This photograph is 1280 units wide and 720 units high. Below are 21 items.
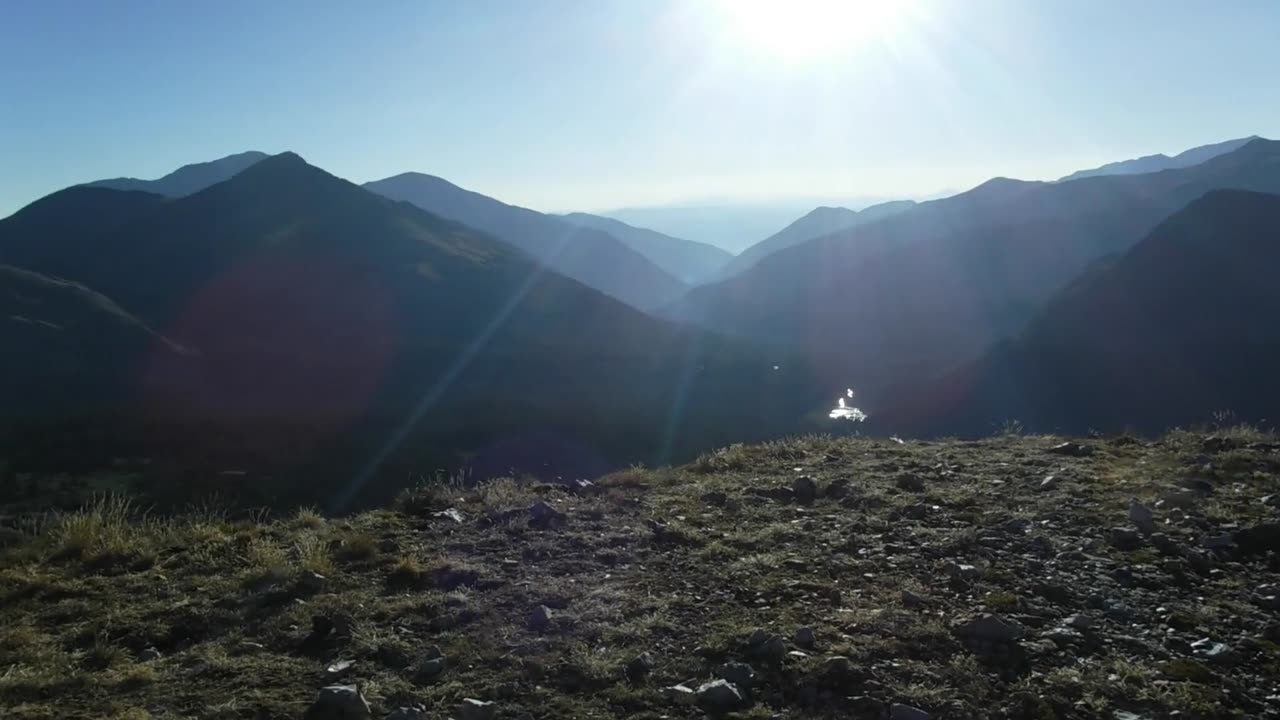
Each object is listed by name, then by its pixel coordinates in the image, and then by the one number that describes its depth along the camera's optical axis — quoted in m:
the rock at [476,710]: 4.12
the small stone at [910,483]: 8.86
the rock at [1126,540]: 6.50
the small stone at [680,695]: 4.28
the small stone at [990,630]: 4.87
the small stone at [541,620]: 5.26
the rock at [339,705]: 4.15
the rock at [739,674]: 4.45
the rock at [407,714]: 4.03
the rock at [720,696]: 4.25
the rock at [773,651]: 4.73
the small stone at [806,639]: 4.86
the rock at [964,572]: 5.92
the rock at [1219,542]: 6.36
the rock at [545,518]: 7.74
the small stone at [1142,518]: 6.86
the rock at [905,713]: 4.03
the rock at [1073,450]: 10.59
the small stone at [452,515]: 8.11
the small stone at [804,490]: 8.64
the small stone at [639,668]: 4.59
